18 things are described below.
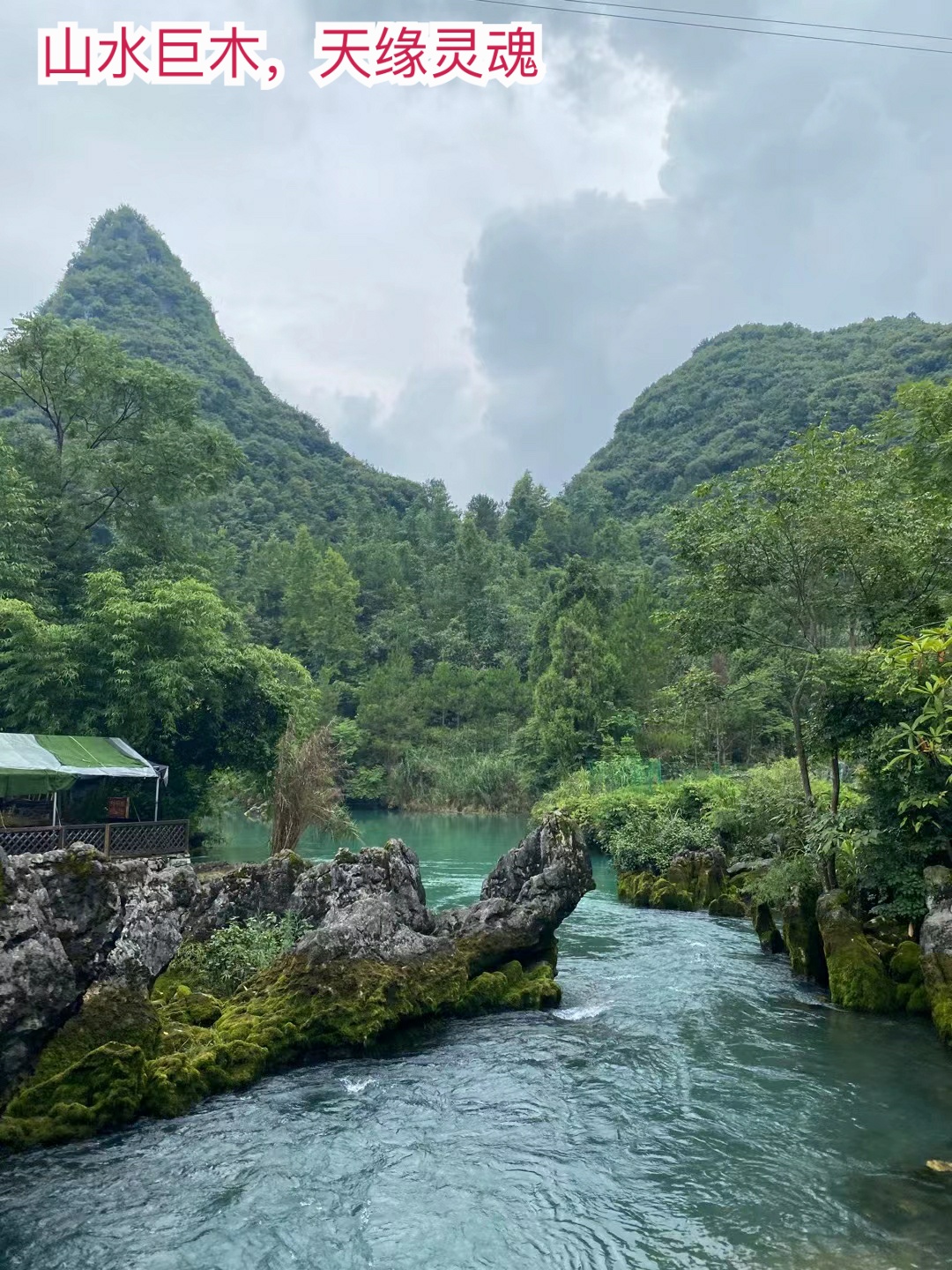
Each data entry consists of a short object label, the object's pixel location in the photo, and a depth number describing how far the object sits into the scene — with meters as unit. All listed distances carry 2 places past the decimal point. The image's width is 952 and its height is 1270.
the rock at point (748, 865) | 20.16
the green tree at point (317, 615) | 63.78
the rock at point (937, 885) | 10.70
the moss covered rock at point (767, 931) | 14.99
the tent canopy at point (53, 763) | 18.53
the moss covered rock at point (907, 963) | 11.44
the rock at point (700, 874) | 20.67
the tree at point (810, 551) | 13.98
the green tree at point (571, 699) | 43.06
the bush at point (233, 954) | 11.46
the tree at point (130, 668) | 22.78
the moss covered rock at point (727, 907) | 19.25
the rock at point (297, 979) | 7.77
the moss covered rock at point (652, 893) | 20.55
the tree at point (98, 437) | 28.77
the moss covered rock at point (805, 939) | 12.88
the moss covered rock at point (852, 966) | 11.27
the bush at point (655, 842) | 24.70
